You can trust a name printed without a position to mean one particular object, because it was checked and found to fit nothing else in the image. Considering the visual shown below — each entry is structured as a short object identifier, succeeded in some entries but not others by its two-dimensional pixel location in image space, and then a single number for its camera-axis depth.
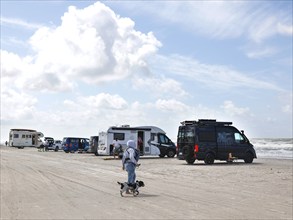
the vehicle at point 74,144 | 36.21
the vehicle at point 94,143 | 29.27
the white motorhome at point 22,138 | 48.17
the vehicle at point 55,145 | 43.24
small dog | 8.77
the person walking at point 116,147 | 24.65
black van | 18.25
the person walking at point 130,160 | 8.99
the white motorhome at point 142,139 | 25.00
